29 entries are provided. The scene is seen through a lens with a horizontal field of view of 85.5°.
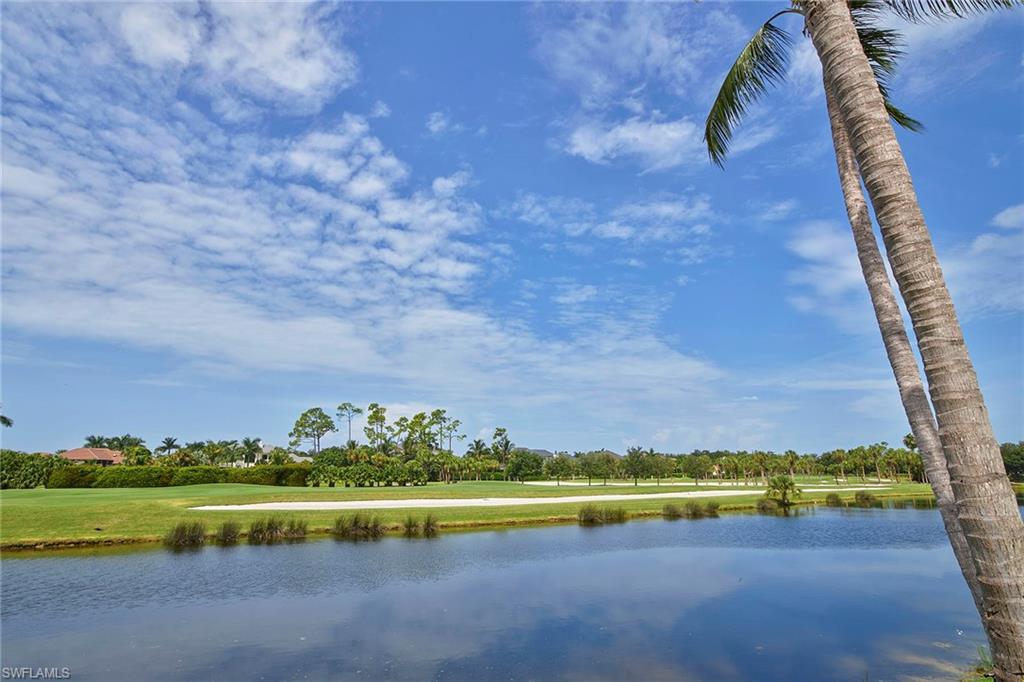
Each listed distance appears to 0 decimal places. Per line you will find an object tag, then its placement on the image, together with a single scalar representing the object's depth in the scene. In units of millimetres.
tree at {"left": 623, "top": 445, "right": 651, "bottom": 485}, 82438
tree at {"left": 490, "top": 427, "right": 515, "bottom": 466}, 109438
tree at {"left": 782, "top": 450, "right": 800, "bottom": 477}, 100850
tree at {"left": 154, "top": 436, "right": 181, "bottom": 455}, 131838
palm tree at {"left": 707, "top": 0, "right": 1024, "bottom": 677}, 4062
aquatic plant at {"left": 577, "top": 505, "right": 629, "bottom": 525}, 34281
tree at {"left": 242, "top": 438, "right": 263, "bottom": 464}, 117388
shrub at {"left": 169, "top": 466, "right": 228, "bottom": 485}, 56688
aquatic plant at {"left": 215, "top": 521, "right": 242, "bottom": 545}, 25828
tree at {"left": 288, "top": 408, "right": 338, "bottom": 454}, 119750
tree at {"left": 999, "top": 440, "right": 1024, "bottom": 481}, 75250
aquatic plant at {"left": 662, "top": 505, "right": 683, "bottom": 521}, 37625
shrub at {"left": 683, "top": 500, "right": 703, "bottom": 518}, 38044
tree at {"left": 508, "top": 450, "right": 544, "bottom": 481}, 85000
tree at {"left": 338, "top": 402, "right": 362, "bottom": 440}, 128875
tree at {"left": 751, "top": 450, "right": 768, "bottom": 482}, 94125
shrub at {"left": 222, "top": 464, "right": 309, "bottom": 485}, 60938
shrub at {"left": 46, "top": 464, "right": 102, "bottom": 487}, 53219
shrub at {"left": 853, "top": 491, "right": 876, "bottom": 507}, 49253
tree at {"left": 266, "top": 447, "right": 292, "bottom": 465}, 81062
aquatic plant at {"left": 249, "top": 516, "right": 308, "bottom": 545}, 26438
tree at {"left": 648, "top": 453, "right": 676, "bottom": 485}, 82094
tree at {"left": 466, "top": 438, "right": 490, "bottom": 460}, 111500
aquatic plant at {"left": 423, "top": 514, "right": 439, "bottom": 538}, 28734
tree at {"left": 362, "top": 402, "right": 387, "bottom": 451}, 94688
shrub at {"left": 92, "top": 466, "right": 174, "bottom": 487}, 53750
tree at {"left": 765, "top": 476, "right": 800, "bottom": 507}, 45456
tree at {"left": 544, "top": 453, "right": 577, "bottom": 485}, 85125
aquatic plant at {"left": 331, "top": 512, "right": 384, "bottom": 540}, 28219
